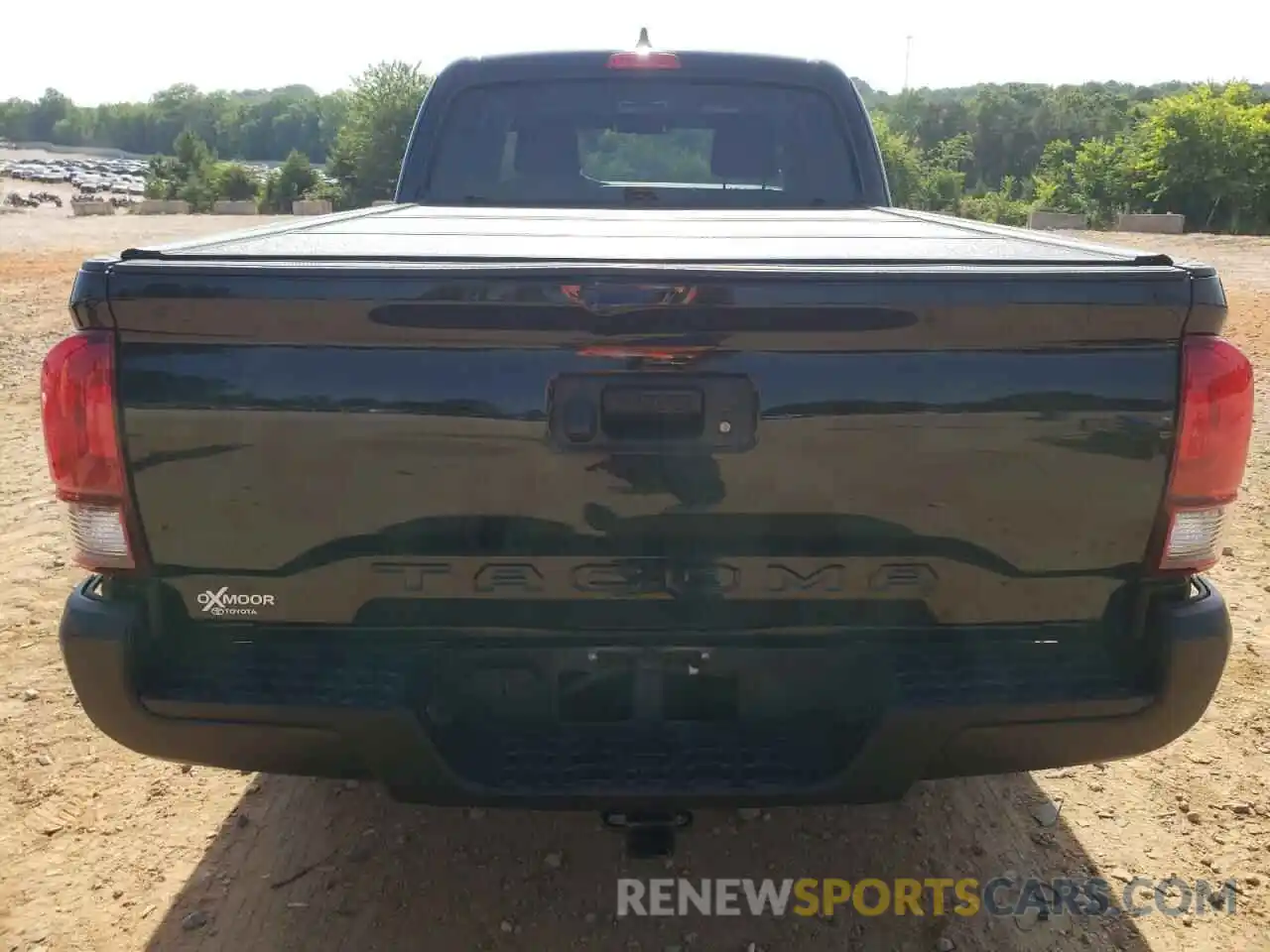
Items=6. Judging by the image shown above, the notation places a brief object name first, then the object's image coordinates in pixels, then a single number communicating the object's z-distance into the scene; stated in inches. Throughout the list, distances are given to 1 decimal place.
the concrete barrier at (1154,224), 1057.5
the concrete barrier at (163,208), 1796.3
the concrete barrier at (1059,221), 1214.6
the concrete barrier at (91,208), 1609.3
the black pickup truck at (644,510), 74.0
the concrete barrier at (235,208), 1772.9
